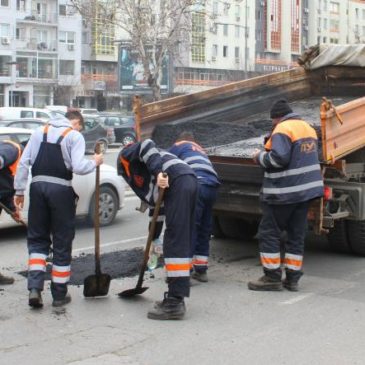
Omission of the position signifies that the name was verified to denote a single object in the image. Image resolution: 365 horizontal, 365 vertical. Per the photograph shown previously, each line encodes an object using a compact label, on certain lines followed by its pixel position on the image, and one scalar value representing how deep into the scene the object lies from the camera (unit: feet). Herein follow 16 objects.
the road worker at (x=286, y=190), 21.77
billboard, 108.68
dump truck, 23.80
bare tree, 78.95
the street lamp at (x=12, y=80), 221.87
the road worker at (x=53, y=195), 19.85
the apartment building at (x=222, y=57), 289.94
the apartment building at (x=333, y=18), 364.58
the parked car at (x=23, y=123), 70.54
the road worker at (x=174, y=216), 19.10
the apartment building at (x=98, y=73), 262.67
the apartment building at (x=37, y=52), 226.58
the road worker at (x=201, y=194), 23.04
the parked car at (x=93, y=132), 86.69
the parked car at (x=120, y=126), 104.53
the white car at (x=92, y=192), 32.86
